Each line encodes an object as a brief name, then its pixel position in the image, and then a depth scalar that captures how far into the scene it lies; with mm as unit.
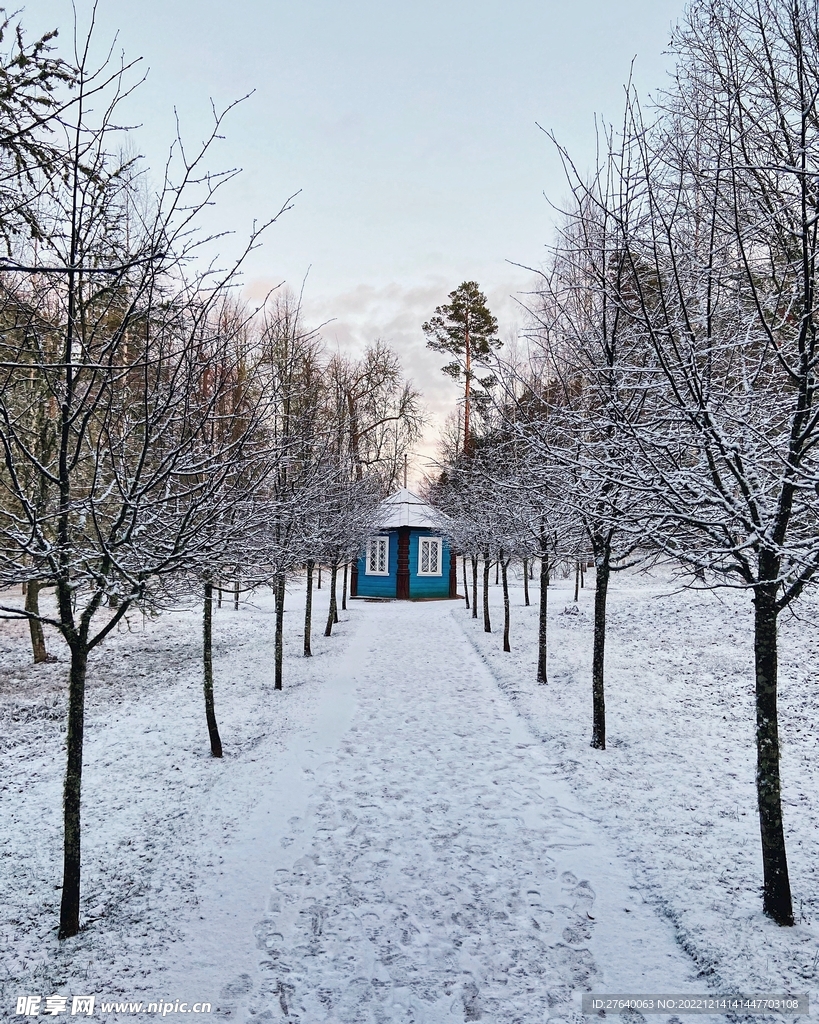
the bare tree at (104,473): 3410
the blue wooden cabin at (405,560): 26094
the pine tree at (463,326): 32594
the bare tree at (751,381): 3447
